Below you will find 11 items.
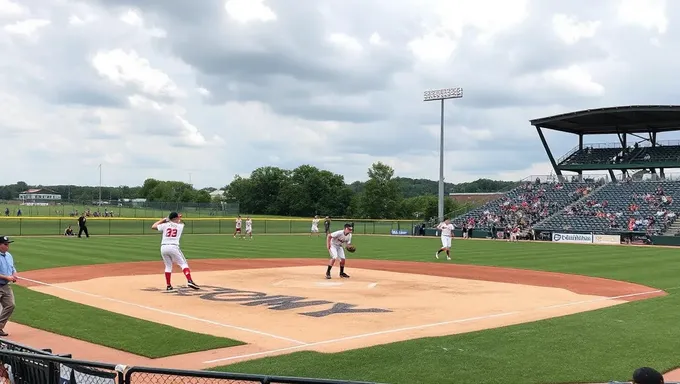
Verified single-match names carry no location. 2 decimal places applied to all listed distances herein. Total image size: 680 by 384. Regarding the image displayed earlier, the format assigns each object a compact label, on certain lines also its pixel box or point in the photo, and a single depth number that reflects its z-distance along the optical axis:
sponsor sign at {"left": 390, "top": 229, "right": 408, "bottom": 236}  63.88
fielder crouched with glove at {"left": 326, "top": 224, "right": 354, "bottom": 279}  20.42
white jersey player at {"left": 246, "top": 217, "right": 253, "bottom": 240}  47.25
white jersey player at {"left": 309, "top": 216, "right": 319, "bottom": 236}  54.83
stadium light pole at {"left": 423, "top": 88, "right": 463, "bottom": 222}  63.22
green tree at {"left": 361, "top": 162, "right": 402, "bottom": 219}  118.94
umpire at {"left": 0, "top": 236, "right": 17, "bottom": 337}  10.52
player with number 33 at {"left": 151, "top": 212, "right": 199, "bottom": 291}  16.56
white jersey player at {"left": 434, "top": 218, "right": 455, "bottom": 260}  29.31
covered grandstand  52.50
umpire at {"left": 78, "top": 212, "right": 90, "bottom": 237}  43.28
